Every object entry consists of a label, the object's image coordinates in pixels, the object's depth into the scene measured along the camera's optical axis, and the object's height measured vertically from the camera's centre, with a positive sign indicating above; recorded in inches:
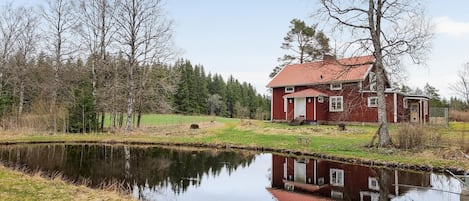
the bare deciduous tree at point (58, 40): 1021.8 +206.1
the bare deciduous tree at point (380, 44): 548.4 +110.1
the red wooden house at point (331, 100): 984.9 +39.1
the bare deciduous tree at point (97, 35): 980.6 +218.9
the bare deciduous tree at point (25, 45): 1091.2 +207.7
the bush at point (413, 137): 516.4 -34.2
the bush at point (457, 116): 1080.8 -6.0
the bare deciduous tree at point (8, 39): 1100.5 +222.9
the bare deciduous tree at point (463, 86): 1346.0 +102.4
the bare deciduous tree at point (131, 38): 871.1 +182.4
